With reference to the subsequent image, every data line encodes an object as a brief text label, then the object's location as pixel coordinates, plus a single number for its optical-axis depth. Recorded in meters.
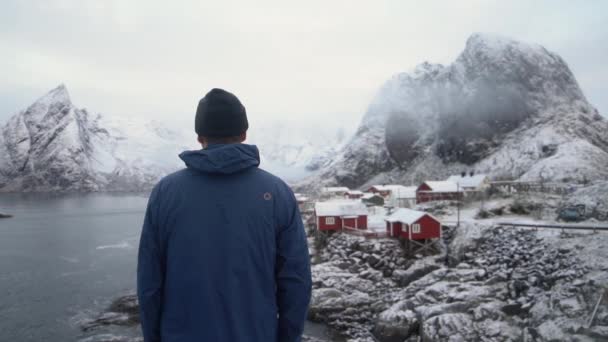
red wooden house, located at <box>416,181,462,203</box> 59.38
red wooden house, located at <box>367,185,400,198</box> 79.62
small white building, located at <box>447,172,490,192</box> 61.84
